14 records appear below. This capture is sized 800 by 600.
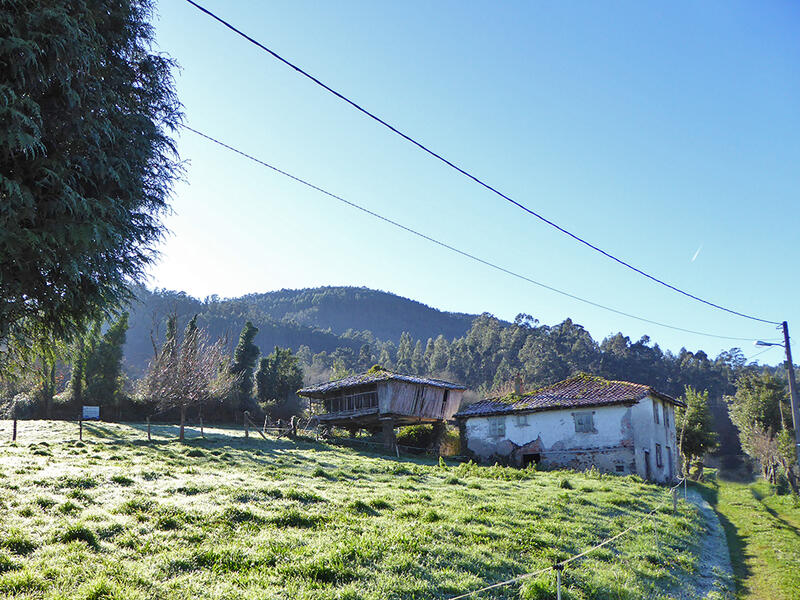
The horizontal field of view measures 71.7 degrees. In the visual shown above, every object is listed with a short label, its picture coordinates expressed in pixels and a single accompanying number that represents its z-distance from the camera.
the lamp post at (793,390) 19.50
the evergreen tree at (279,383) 55.88
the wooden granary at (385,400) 37.50
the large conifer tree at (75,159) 8.29
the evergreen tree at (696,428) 45.44
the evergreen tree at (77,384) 44.53
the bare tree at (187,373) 34.75
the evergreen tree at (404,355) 105.62
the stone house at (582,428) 31.02
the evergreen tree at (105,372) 44.44
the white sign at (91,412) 39.12
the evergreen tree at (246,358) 55.42
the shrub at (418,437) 40.62
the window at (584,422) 32.31
